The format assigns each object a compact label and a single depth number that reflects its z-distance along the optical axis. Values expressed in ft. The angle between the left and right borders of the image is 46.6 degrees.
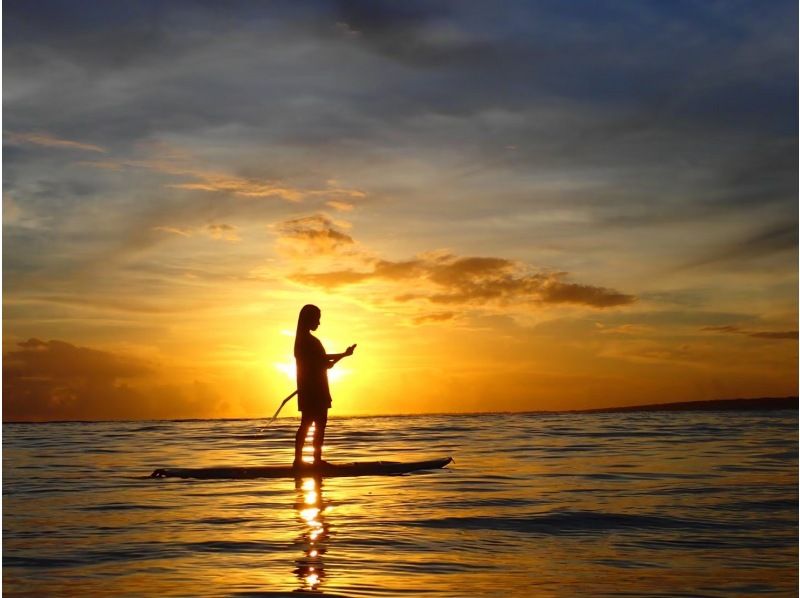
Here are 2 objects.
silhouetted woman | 53.78
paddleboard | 53.88
